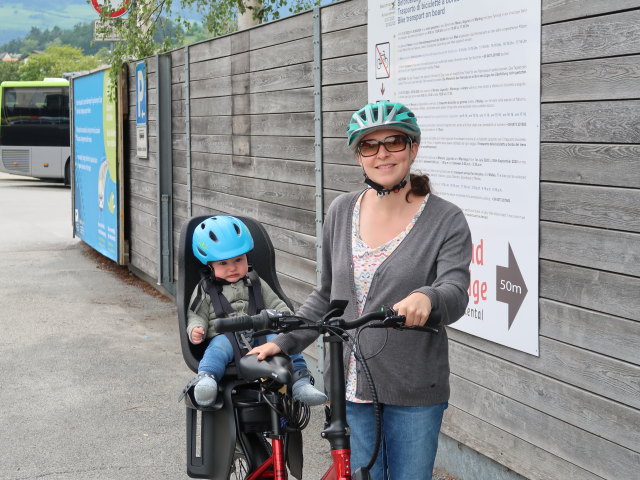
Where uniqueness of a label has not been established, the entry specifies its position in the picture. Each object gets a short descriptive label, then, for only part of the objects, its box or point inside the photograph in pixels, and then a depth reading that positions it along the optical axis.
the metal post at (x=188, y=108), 9.73
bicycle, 2.70
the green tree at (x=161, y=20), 12.06
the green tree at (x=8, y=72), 110.81
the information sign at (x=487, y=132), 4.44
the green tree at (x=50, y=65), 95.88
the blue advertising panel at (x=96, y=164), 12.82
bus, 29.19
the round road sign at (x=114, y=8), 12.55
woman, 2.99
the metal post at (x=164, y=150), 10.41
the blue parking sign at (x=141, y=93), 11.13
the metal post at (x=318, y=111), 6.64
